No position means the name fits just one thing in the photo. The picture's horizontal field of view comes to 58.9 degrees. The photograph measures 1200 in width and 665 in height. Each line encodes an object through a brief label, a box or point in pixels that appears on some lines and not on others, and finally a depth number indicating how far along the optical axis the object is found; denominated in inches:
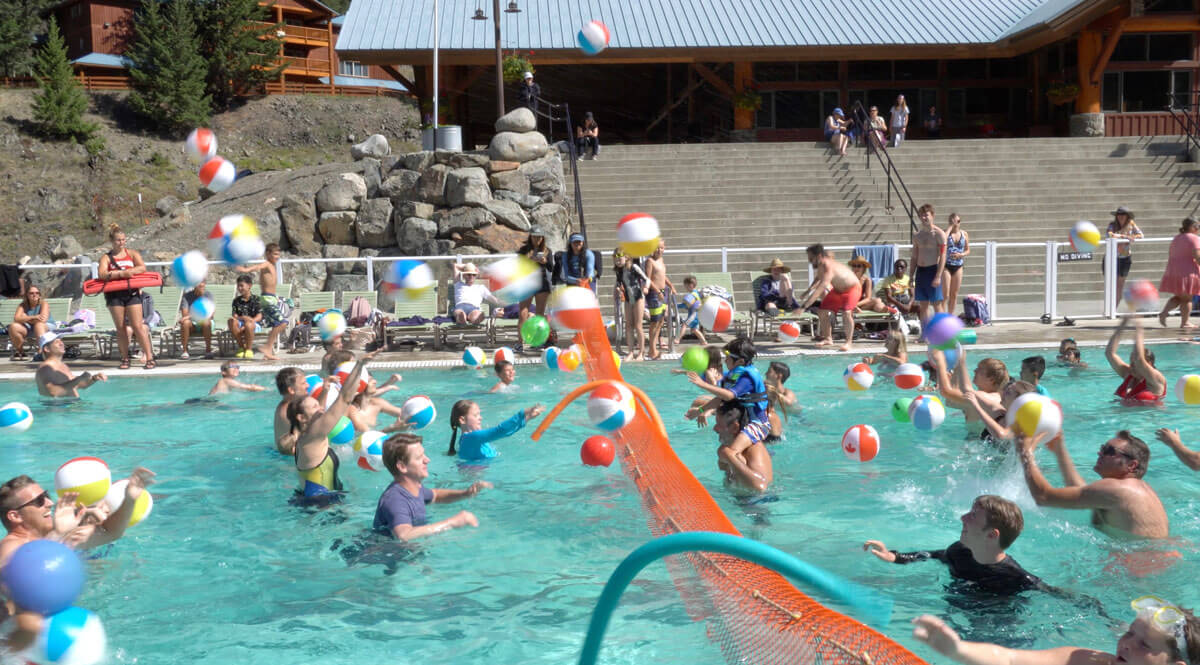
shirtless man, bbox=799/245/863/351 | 510.9
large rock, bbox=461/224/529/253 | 700.0
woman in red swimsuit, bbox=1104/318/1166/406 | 328.1
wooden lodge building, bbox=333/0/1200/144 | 956.0
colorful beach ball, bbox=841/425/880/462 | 305.4
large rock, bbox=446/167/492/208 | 716.7
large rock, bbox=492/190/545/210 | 738.8
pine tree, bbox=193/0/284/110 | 1724.9
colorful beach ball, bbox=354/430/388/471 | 297.6
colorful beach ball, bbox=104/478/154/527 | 220.1
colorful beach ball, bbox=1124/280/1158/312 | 311.7
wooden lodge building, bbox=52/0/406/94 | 1871.3
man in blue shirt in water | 238.1
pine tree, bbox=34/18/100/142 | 1583.4
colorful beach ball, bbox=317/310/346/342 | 376.5
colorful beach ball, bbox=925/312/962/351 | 321.4
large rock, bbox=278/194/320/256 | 747.4
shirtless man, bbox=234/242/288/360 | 533.6
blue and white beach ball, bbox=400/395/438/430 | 323.9
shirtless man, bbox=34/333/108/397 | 413.4
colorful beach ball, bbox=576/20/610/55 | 480.1
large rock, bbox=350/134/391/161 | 800.1
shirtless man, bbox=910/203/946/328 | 518.6
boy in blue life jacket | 280.1
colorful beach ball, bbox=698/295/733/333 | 411.2
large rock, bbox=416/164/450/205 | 729.0
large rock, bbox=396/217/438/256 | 707.4
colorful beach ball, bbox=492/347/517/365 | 407.2
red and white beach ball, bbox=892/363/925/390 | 358.0
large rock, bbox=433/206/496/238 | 706.8
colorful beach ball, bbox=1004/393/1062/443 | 236.5
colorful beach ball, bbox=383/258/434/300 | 307.1
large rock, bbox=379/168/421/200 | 740.6
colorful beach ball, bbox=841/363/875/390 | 370.9
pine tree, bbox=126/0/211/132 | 1643.7
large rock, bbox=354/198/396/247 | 733.3
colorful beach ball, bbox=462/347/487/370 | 463.5
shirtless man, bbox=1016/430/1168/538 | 219.8
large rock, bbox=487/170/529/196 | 746.8
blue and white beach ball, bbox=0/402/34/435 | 331.3
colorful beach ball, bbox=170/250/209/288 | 345.4
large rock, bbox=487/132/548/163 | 757.9
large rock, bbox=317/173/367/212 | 744.3
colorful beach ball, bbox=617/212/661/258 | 322.3
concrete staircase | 740.0
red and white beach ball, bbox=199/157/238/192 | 359.3
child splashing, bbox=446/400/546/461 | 295.6
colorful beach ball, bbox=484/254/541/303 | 346.6
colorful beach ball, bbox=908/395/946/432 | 319.0
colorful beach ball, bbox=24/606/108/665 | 137.9
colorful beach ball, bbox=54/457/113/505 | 213.2
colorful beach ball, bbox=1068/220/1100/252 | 397.2
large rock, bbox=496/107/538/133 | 778.2
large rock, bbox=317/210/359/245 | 741.3
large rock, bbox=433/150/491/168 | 745.6
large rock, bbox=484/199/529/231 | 713.6
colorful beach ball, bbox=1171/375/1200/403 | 309.6
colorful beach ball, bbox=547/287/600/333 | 336.8
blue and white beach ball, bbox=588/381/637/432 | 269.4
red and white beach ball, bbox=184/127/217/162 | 362.6
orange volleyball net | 118.8
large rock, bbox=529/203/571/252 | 720.3
